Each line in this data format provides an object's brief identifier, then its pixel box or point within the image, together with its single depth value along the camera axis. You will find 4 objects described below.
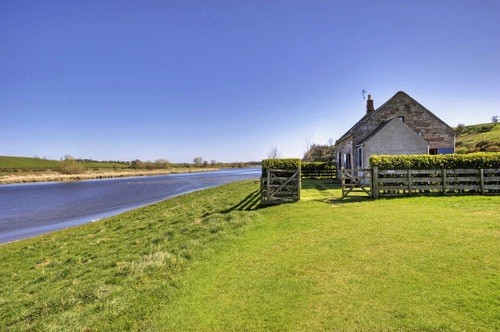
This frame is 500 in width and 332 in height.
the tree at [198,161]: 191.00
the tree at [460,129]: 98.94
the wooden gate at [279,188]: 14.88
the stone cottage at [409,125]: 24.48
